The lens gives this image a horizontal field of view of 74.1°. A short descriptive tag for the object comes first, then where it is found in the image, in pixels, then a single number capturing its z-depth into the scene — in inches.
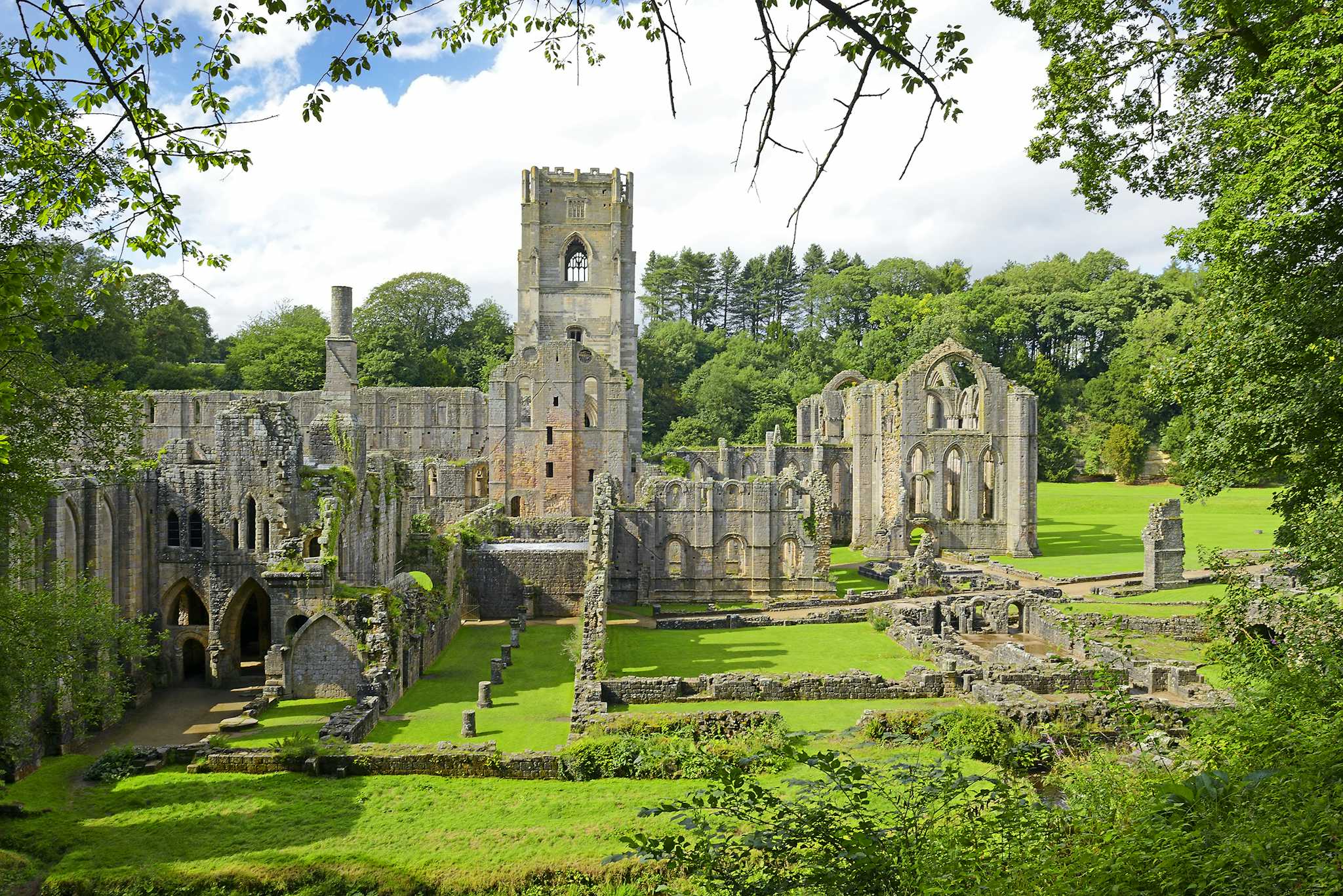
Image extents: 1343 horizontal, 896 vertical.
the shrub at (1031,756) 585.6
